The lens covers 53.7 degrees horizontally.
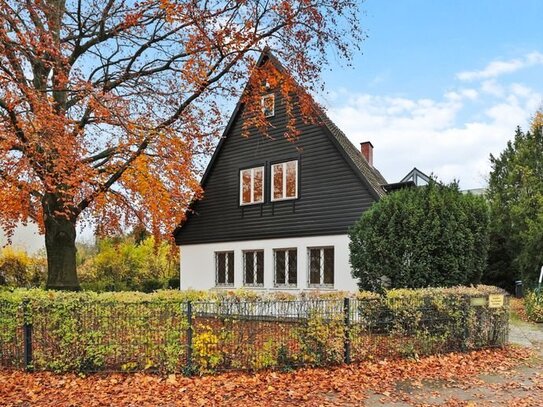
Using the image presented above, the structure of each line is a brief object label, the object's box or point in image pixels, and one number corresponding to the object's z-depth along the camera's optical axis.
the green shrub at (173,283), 28.39
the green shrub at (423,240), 13.37
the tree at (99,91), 13.06
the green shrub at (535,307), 16.50
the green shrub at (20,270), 30.00
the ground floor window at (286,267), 18.66
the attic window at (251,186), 20.09
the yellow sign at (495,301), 11.38
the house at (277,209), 17.39
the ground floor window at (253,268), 19.86
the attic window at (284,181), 19.00
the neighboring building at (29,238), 41.07
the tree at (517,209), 21.05
